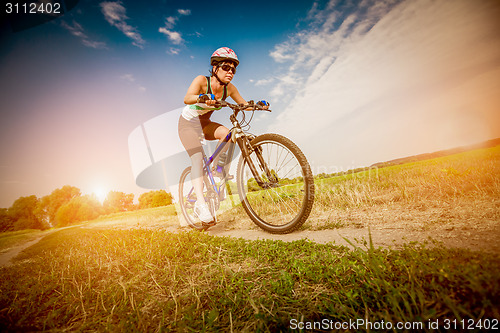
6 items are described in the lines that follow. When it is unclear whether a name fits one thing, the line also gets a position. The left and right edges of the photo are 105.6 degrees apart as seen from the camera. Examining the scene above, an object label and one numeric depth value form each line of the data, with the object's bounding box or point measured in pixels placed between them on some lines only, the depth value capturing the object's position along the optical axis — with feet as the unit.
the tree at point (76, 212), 89.97
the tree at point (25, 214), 62.23
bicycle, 9.68
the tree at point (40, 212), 74.37
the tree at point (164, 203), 78.07
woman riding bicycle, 13.28
